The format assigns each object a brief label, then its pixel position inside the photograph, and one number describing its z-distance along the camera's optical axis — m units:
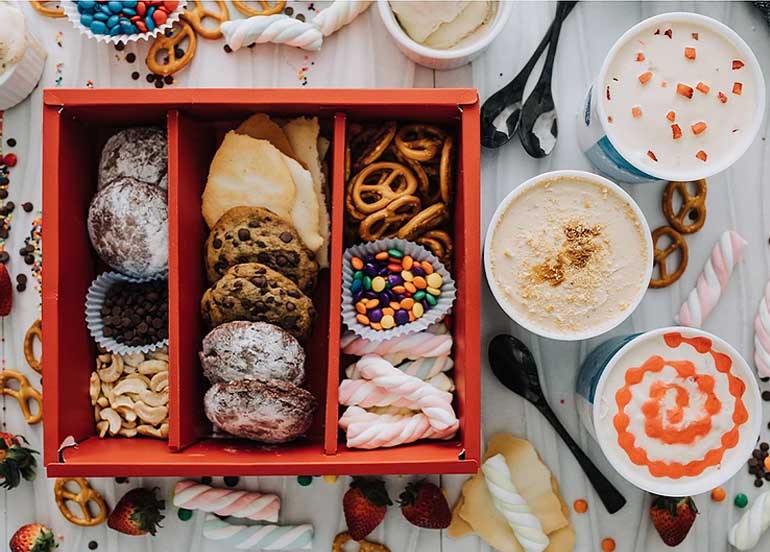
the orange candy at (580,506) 0.62
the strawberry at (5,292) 0.61
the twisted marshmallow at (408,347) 0.57
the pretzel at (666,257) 0.62
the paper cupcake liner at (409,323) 0.56
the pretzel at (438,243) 0.58
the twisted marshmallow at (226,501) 0.61
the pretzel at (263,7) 0.62
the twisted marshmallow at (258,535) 0.62
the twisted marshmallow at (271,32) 0.60
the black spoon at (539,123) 0.62
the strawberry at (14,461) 0.61
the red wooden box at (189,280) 0.54
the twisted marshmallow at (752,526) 0.62
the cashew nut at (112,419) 0.58
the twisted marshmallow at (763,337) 0.62
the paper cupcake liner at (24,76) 0.60
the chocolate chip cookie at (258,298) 0.55
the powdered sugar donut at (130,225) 0.56
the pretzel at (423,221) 0.57
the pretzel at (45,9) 0.62
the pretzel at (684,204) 0.62
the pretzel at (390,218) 0.56
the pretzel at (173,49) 0.62
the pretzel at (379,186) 0.57
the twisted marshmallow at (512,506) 0.60
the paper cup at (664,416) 0.56
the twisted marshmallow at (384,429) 0.56
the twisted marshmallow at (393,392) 0.56
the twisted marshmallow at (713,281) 0.62
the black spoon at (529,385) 0.61
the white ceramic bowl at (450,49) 0.58
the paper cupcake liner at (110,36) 0.60
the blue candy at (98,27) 0.60
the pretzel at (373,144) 0.57
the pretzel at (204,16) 0.62
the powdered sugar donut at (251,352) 0.55
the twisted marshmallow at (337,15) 0.61
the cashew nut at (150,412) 0.58
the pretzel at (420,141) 0.57
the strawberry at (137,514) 0.61
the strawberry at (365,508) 0.61
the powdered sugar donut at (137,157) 0.58
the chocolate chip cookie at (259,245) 0.56
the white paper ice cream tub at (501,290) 0.56
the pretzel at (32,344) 0.62
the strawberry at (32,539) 0.62
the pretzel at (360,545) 0.62
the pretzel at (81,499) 0.62
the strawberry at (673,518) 0.61
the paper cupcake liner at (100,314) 0.58
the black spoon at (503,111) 0.61
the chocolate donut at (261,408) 0.54
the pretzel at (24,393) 0.62
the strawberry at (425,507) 0.61
